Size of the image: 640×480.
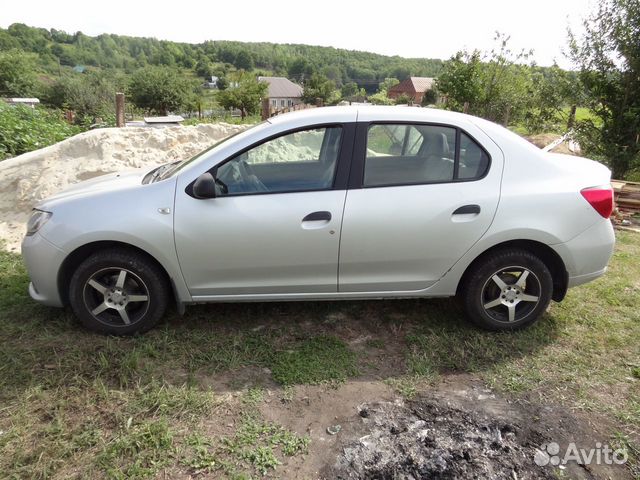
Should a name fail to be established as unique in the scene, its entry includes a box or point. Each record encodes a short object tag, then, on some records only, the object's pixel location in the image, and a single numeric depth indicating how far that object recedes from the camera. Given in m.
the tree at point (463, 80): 18.00
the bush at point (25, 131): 8.88
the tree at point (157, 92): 48.81
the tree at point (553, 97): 9.66
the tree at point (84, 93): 32.37
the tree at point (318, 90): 86.12
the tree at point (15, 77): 47.72
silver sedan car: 3.17
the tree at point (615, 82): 8.74
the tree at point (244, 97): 45.19
